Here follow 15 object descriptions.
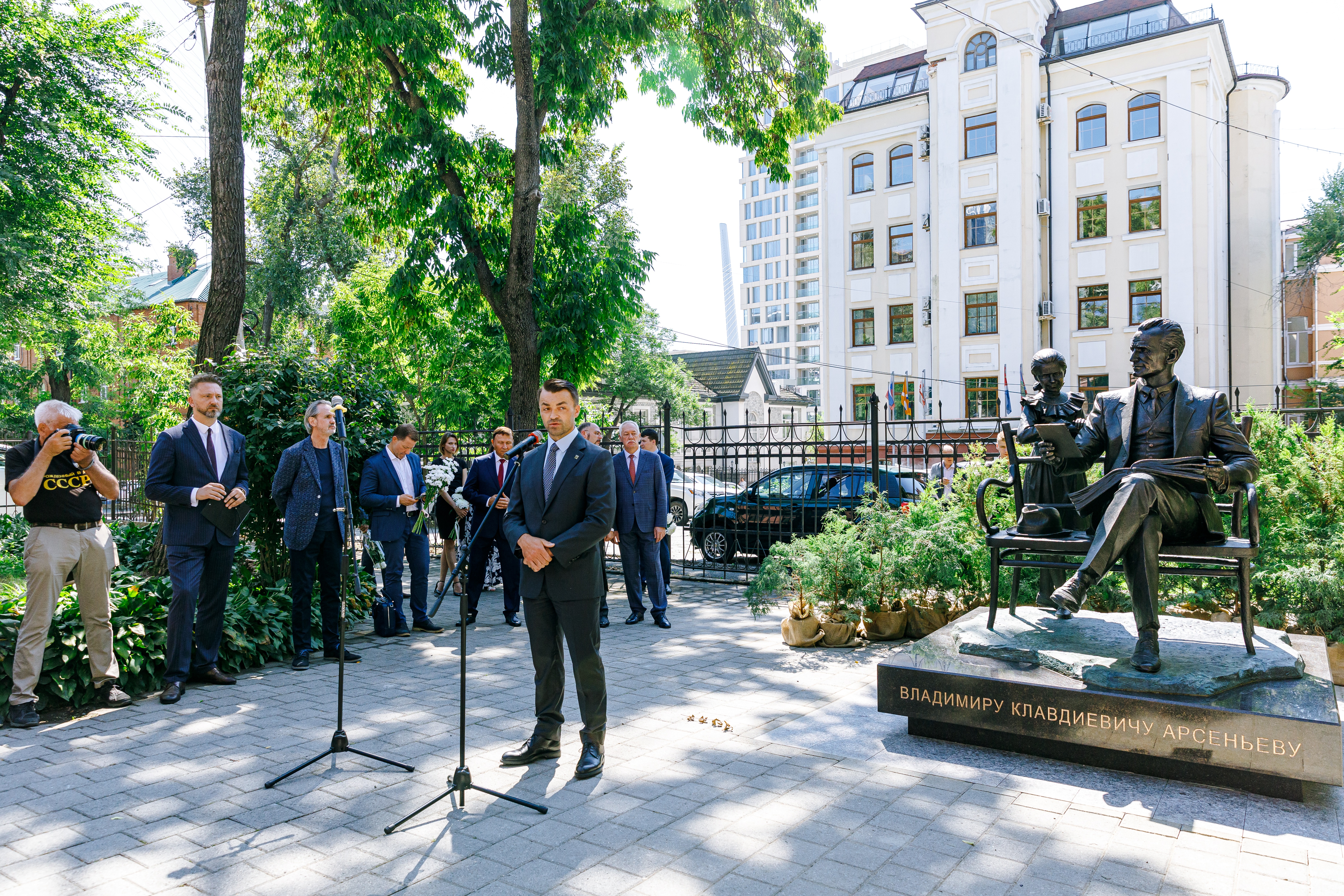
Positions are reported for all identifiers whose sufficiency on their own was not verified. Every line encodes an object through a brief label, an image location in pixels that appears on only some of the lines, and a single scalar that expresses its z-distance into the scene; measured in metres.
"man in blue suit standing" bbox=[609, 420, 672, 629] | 9.33
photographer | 5.73
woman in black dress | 10.63
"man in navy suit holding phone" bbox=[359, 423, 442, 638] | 8.48
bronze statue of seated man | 4.85
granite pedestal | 4.22
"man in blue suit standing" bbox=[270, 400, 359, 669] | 7.41
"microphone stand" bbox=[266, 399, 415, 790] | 4.59
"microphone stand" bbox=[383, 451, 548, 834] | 3.99
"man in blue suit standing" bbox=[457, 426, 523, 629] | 9.22
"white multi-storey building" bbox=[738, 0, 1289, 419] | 29.19
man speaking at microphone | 4.65
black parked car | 12.02
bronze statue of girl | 6.08
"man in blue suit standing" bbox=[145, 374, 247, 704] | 6.42
